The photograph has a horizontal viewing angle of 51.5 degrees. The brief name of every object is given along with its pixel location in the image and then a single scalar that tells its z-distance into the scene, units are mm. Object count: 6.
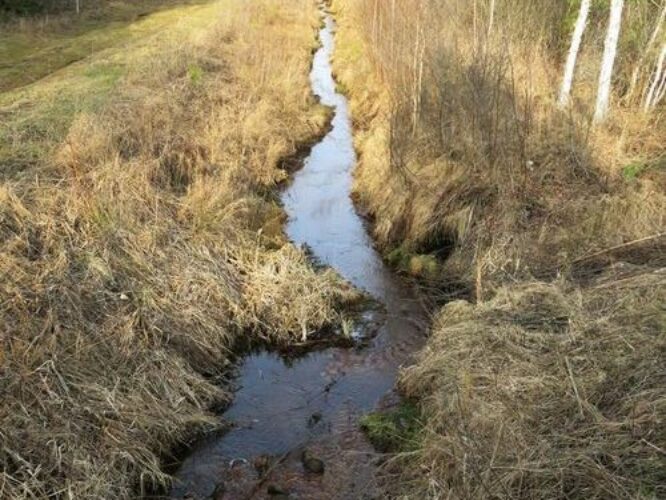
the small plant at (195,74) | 14477
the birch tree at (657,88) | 9992
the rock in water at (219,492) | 5699
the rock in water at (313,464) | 5965
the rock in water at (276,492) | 5691
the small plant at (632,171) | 9039
